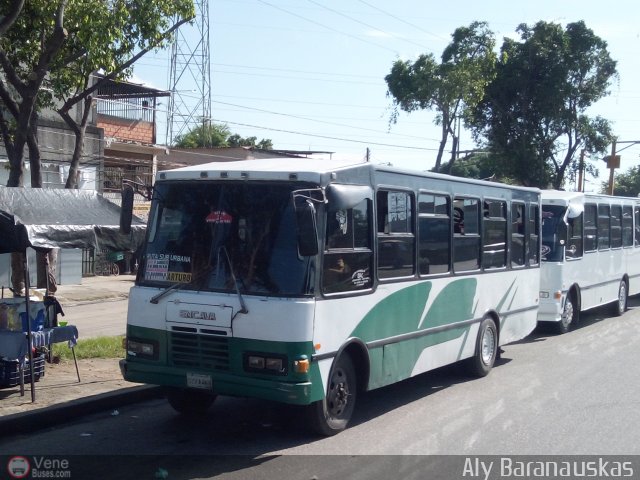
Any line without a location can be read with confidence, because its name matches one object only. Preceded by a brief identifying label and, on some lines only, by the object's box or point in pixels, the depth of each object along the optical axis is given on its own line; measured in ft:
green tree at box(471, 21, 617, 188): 106.32
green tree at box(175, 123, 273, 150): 180.65
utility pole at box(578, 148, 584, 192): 112.37
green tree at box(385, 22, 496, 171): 87.81
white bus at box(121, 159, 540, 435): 23.80
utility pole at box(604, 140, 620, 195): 107.65
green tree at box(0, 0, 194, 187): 34.32
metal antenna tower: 130.82
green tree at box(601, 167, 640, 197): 206.28
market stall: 28.22
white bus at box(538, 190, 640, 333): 50.39
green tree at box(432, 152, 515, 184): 114.73
